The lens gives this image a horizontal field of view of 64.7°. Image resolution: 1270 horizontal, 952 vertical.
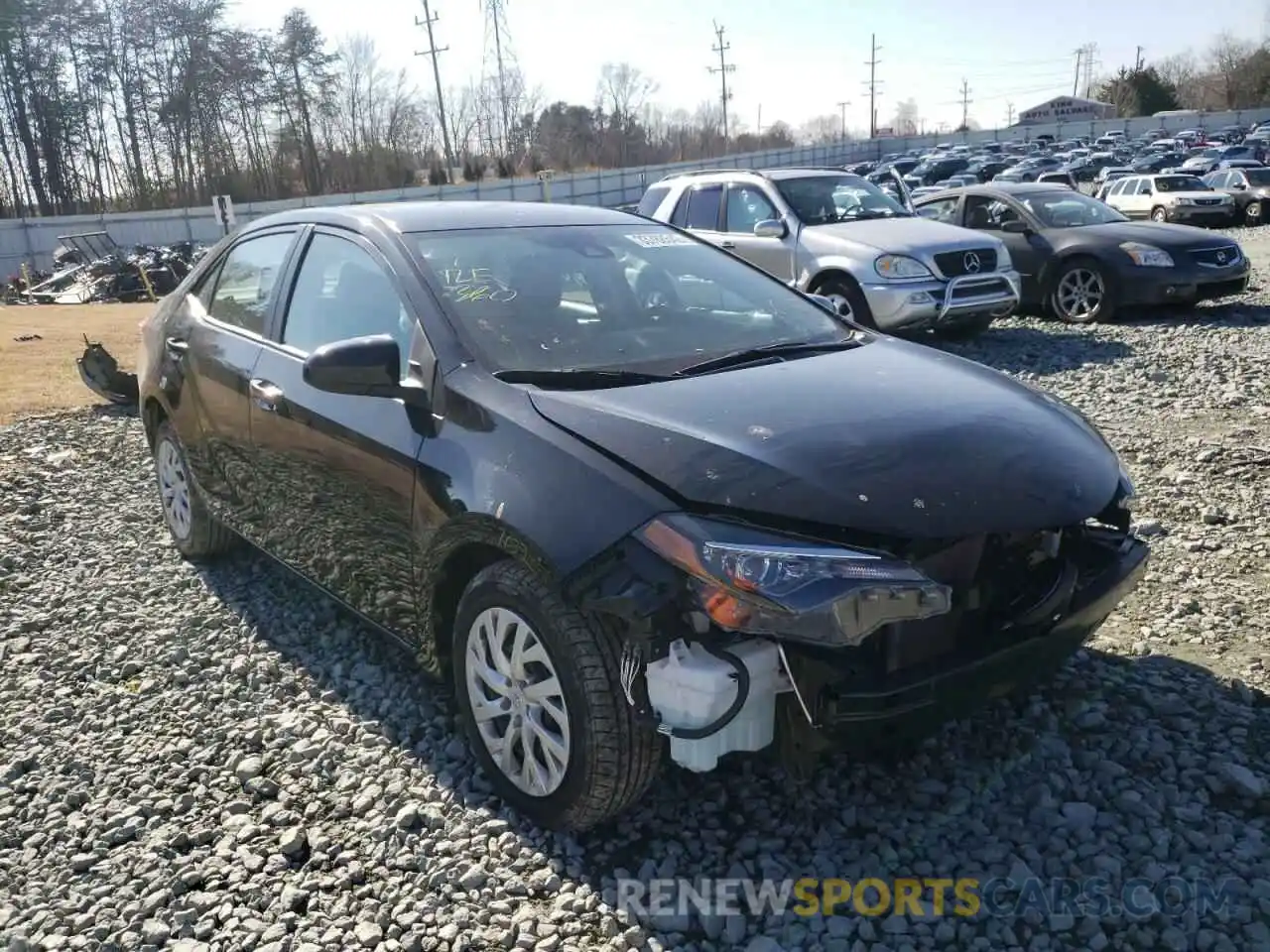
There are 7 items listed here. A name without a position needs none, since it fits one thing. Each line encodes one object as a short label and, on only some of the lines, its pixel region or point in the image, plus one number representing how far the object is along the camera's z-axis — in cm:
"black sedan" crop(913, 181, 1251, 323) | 1048
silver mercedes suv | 912
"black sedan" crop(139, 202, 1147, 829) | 232
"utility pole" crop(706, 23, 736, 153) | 9125
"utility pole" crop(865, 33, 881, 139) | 11138
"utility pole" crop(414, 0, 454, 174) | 5681
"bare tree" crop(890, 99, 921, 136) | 12738
